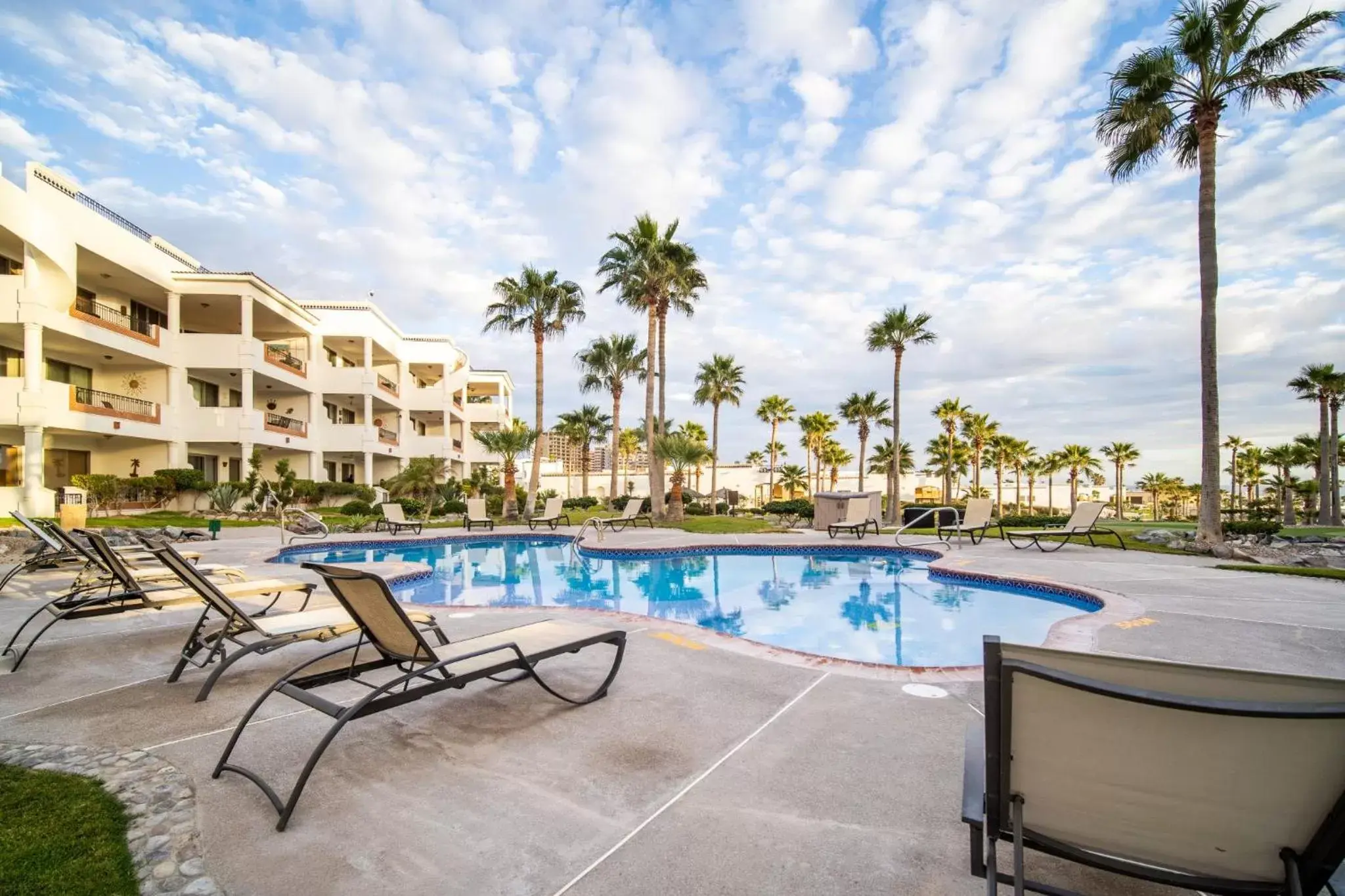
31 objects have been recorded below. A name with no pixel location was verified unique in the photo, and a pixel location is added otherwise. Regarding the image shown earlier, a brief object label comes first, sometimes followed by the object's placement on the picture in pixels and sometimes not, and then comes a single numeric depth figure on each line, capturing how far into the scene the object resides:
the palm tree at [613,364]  32.84
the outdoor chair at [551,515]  19.89
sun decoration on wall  20.73
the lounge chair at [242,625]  3.54
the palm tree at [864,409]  42.00
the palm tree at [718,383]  37.88
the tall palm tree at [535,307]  24.12
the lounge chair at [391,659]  2.48
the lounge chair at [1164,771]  1.23
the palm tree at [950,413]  41.91
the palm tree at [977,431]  44.75
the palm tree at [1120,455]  51.72
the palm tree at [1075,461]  51.38
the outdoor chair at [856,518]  15.92
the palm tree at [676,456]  22.97
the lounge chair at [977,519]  14.36
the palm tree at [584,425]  44.09
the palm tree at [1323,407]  29.06
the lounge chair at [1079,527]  12.05
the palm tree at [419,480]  25.27
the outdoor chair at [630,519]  19.76
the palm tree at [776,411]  45.36
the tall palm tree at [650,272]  23.20
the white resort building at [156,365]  16.28
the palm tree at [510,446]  23.61
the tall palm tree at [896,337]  29.41
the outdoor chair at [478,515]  20.16
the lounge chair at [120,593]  4.62
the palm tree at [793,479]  51.06
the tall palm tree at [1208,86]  11.52
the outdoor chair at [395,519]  18.44
